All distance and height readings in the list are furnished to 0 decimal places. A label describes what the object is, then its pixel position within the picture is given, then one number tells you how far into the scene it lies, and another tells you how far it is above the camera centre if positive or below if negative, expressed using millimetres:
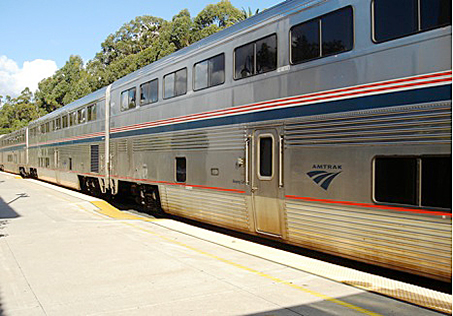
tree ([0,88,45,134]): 97375 +10073
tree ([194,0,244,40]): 49062 +15802
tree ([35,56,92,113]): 80562 +13885
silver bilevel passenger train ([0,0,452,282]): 5125 +409
